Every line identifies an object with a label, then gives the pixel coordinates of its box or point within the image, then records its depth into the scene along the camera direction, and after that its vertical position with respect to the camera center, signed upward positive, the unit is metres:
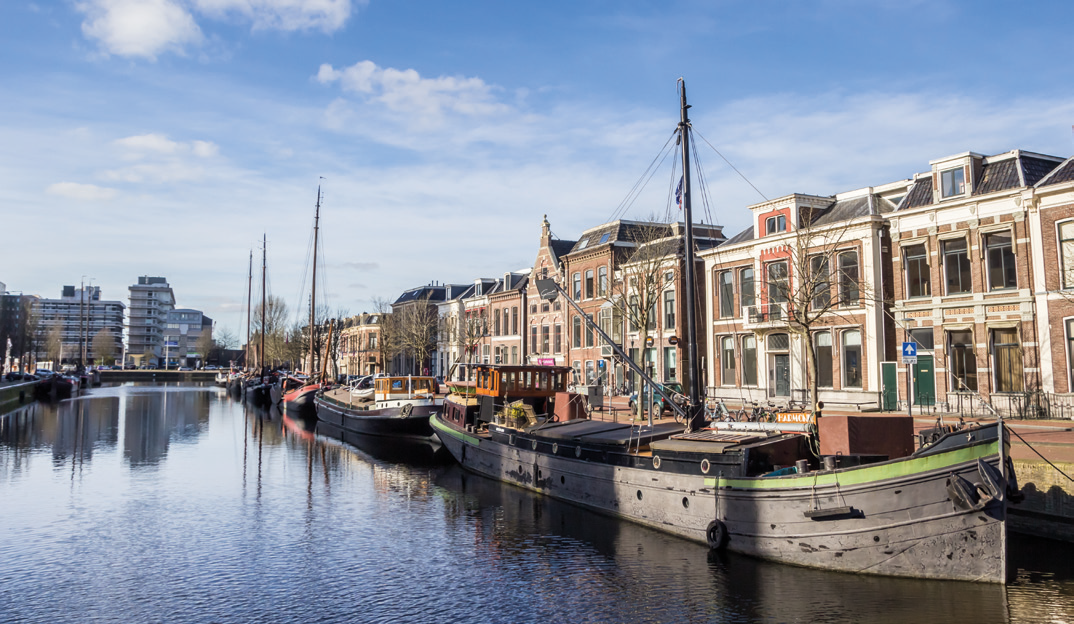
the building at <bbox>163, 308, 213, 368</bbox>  170.12 +2.70
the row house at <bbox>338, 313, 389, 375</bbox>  95.79 +2.26
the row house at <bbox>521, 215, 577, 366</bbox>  57.19 +3.56
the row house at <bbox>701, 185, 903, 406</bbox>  32.72 +2.69
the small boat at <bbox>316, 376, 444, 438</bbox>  36.34 -2.63
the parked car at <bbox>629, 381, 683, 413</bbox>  33.74 -2.04
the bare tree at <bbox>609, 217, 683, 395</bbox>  36.78 +5.04
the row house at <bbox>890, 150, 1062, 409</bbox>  27.64 +3.18
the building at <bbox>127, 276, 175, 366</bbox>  182.62 +11.94
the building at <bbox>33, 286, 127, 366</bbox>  161.00 +10.79
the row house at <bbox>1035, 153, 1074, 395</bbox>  26.20 +2.94
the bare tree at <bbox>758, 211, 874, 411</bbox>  32.72 +3.70
